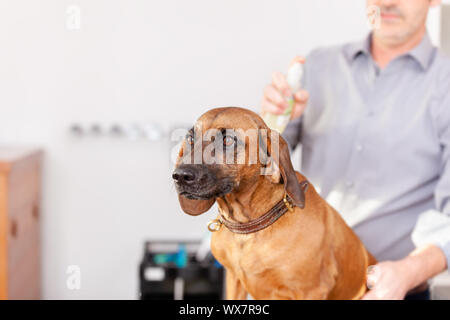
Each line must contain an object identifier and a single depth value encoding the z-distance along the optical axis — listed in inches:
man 37.1
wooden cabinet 64.3
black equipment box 65.6
